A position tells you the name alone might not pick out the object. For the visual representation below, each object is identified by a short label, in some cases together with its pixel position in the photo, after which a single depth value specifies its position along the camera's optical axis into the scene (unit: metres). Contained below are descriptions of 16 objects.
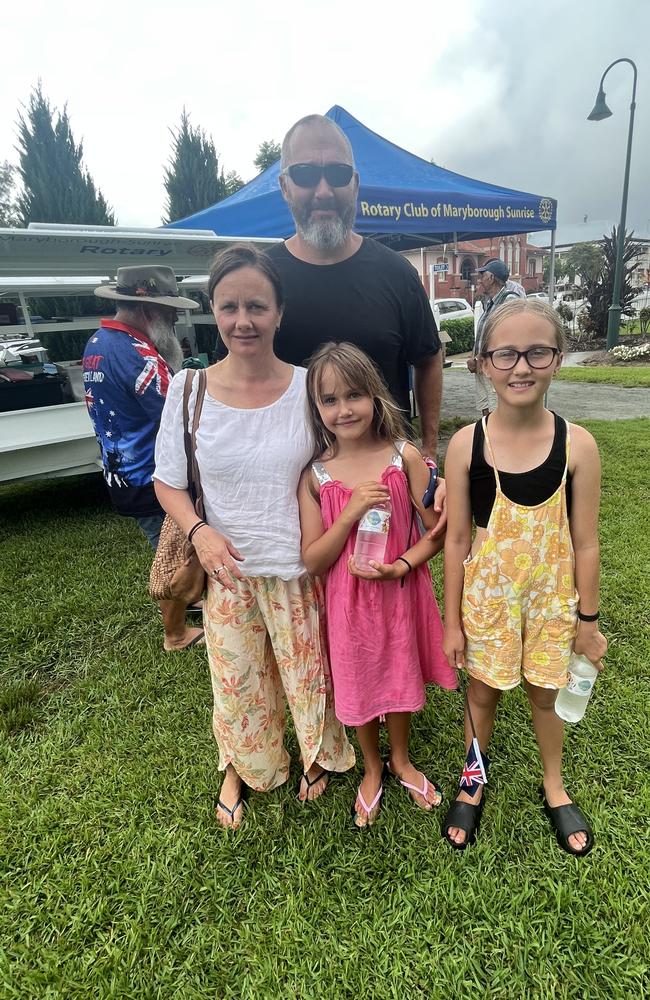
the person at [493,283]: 5.85
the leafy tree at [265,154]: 30.22
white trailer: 4.05
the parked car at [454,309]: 19.92
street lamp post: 13.89
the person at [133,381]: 2.72
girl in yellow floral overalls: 1.42
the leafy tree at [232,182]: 24.81
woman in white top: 1.47
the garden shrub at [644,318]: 15.52
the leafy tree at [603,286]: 16.47
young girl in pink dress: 1.52
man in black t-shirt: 1.79
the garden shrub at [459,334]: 18.45
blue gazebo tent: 4.73
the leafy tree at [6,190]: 29.49
